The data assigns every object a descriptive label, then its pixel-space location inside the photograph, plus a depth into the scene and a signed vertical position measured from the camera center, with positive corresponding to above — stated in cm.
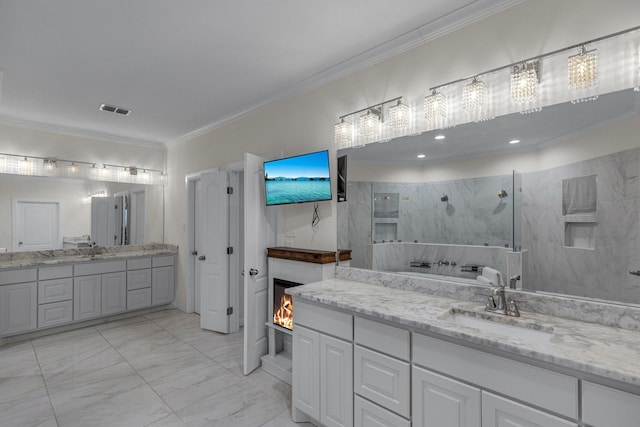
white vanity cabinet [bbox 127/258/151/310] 449 -92
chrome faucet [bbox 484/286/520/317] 169 -47
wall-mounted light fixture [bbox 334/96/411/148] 229 +76
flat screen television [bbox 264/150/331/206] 267 +36
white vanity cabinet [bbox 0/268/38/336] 352 -93
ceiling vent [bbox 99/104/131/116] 363 +131
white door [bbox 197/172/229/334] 397 -42
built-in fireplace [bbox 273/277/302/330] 289 -79
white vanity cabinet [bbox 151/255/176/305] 474 -92
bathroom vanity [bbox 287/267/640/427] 116 -64
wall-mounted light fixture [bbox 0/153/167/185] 397 +71
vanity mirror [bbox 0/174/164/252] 390 +16
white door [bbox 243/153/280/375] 287 -41
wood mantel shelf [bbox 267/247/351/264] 261 -30
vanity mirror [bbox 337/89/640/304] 153 +11
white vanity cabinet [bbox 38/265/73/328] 378 -93
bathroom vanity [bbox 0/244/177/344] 362 -84
